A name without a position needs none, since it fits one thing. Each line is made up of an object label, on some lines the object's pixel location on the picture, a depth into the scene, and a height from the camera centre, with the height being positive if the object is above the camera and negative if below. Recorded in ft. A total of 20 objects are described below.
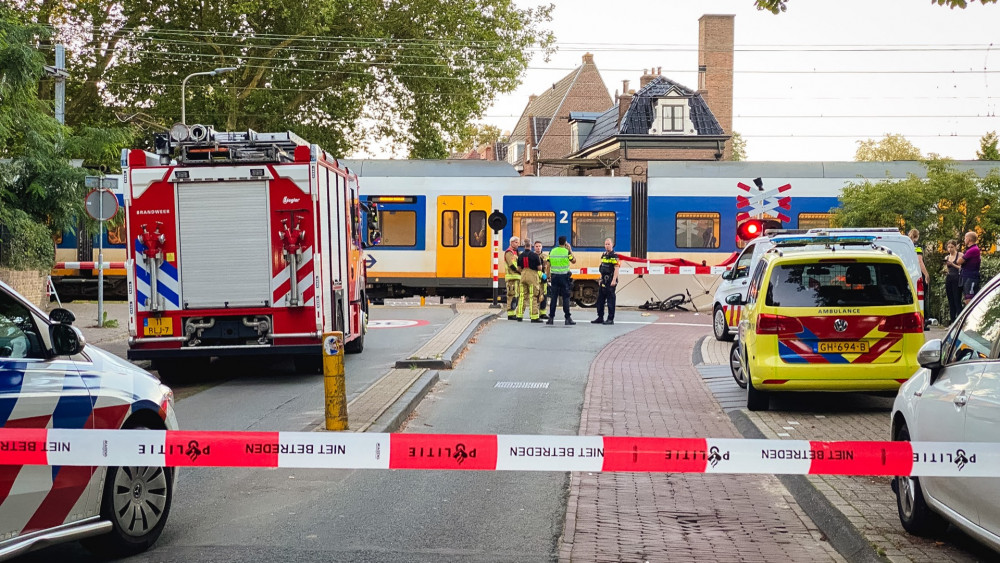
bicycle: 94.22 -7.04
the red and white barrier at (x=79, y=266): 99.52 -4.01
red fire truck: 43.98 -1.39
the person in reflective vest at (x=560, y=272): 75.15 -3.64
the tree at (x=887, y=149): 302.45 +18.28
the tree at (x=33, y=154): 58.08 +3.99
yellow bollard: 30.94 -4.48
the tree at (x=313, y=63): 124.26 +17.67
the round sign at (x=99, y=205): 61.52 +0.82
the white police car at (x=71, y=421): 16.40 -3.33
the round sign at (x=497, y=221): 94.75 -0.26
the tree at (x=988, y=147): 179.11 +10.99
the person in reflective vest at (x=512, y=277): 78.38 -4.10
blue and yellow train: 97.45 +0.37
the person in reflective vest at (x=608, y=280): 77.10 -4.29
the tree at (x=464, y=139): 136.46 +9.73
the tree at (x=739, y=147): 331.73 +20.48
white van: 52.75 -2.08
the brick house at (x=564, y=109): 236.63 +22.98
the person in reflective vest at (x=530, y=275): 77.30 -3.91
